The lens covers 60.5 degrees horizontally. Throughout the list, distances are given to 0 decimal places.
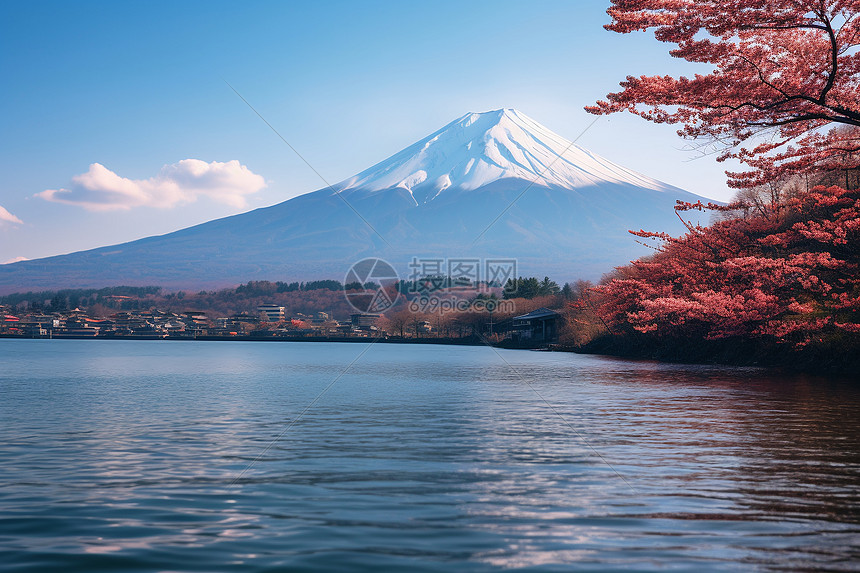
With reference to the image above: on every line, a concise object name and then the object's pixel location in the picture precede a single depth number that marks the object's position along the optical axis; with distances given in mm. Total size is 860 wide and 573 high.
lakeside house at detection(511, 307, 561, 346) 89625
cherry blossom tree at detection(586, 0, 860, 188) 15547
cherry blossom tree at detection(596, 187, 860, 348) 27344
